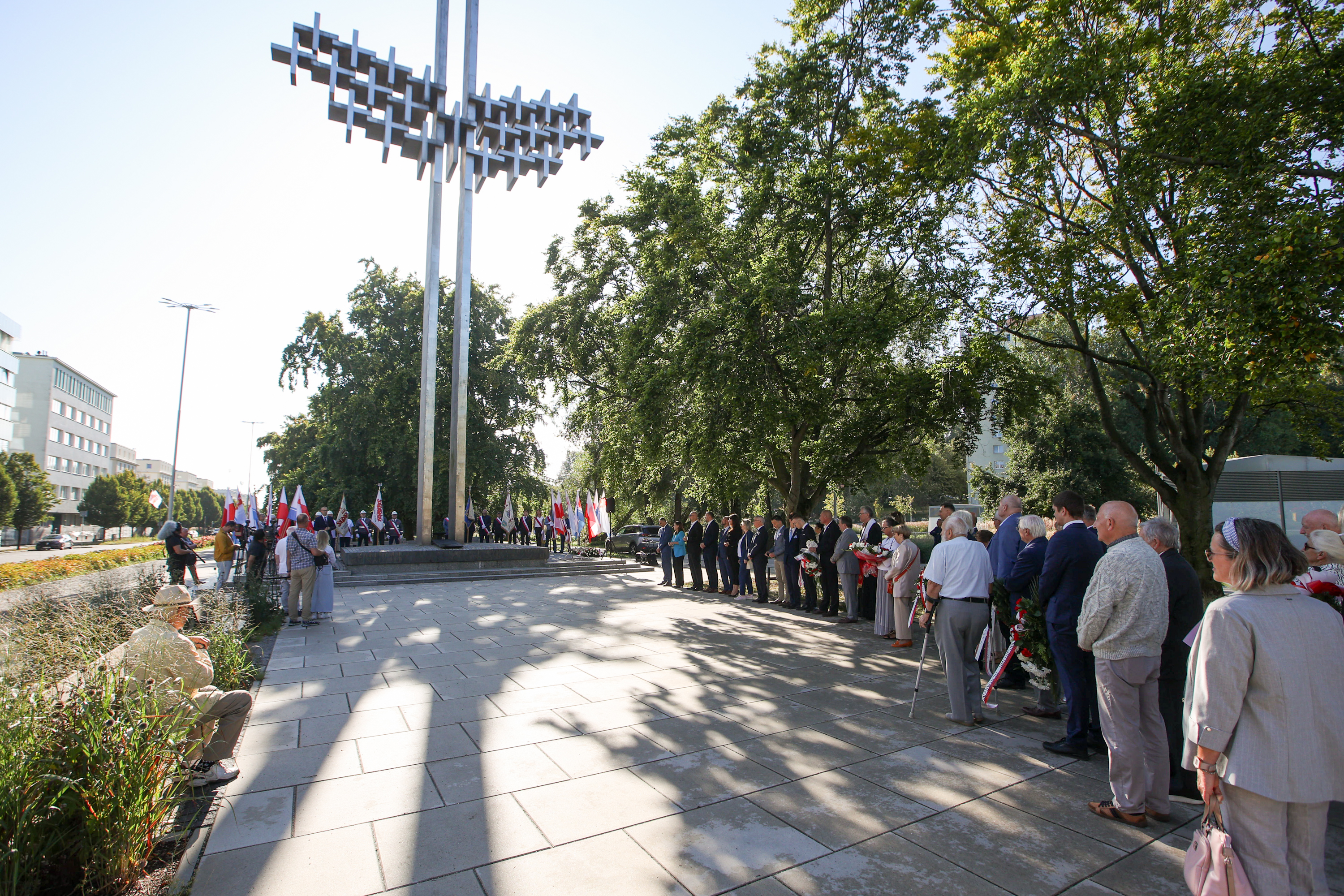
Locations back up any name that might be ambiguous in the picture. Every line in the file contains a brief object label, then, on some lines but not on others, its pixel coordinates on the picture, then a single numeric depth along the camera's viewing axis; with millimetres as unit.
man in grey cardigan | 3955
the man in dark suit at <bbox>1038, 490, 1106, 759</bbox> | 4969
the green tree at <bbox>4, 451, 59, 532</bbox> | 50281
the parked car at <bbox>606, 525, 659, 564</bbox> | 25688
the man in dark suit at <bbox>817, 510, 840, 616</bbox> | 11633
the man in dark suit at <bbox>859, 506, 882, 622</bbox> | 11086
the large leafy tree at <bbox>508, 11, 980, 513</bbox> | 13969
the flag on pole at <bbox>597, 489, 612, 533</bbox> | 22125
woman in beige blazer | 2506
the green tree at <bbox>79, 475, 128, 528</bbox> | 66500
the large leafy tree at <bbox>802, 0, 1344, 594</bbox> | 8609
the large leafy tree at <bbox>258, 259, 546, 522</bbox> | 31562
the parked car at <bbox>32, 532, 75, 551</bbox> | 51406
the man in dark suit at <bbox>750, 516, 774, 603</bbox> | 13672
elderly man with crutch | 5617
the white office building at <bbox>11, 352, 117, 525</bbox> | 70688
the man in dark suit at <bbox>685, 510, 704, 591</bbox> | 16344
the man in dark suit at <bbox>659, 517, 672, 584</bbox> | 17531
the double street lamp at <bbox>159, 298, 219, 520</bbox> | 38375
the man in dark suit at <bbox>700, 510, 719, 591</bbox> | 15938
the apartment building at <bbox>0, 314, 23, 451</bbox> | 57469
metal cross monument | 19000
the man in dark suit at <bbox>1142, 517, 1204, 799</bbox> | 4281
